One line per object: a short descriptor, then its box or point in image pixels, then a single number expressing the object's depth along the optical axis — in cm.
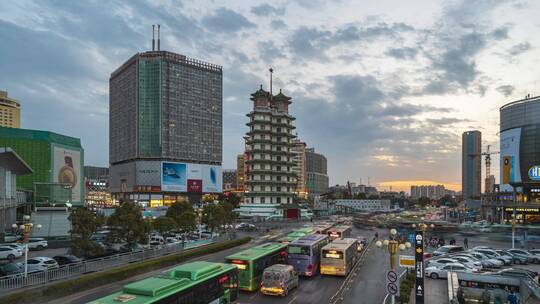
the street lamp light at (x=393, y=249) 2017
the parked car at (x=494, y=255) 4063
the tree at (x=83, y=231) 3148
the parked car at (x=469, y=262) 3567
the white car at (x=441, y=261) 3434
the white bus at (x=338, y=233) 4672
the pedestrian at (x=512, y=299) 2293
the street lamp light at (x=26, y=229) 2695
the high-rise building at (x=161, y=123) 15188
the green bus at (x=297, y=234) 4229
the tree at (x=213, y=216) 5466
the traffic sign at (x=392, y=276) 1909
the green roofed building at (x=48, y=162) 8634
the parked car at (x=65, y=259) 3391
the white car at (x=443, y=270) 3250
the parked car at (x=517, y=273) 2888
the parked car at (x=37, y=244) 4700
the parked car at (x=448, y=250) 4516
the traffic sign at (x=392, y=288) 1931
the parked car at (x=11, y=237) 5101
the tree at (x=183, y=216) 4669
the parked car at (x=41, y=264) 3128
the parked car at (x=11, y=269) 2984
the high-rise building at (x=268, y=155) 11250
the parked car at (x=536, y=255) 4250
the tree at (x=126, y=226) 3534
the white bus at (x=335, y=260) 3181
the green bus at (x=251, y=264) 2606
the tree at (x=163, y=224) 4291
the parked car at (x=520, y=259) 4206
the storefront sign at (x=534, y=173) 11075
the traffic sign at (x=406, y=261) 2073
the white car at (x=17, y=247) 4088
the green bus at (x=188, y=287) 1579
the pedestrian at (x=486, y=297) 2519
